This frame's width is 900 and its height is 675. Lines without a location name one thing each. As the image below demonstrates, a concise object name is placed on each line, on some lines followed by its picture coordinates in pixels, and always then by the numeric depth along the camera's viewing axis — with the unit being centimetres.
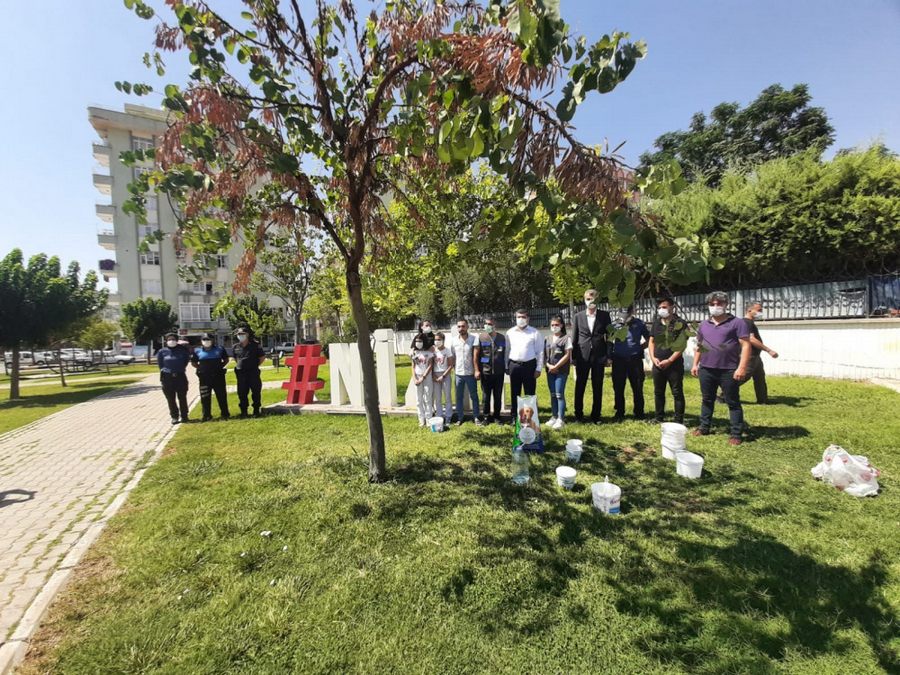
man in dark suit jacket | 657
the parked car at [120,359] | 3778
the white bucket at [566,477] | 417
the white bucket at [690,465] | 436
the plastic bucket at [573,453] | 491
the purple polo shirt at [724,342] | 548
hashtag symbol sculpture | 935
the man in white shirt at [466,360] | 685
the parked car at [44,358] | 3669
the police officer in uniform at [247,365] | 862
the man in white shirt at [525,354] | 648
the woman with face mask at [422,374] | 692
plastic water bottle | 441
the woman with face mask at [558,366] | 648
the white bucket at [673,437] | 480
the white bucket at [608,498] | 365
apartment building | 4409
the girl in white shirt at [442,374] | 694
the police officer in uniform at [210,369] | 865
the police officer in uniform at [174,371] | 839
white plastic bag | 382
